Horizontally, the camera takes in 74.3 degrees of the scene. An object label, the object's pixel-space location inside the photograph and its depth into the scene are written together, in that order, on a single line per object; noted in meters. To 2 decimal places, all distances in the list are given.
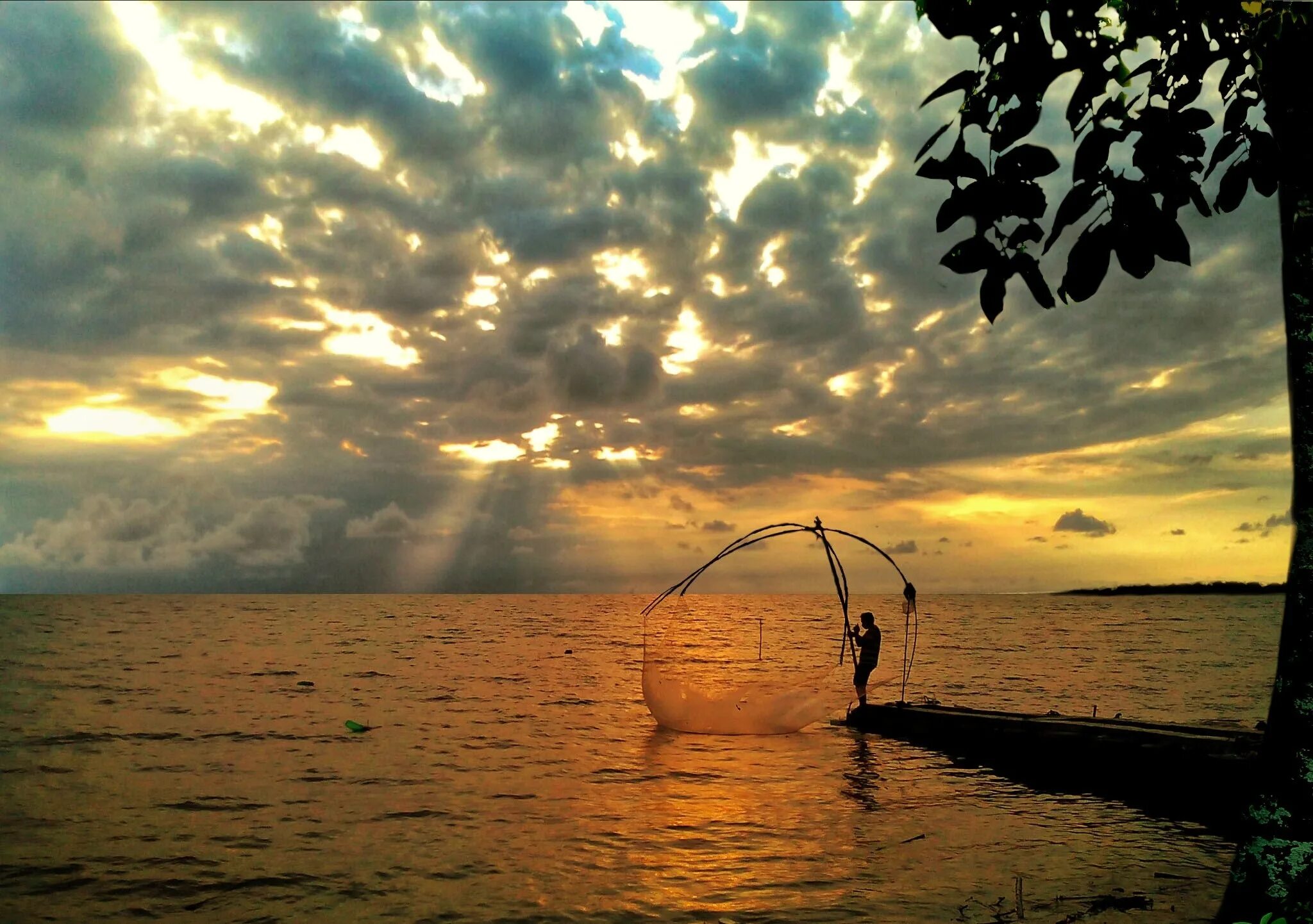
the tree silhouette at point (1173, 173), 3.73
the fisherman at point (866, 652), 22.73
